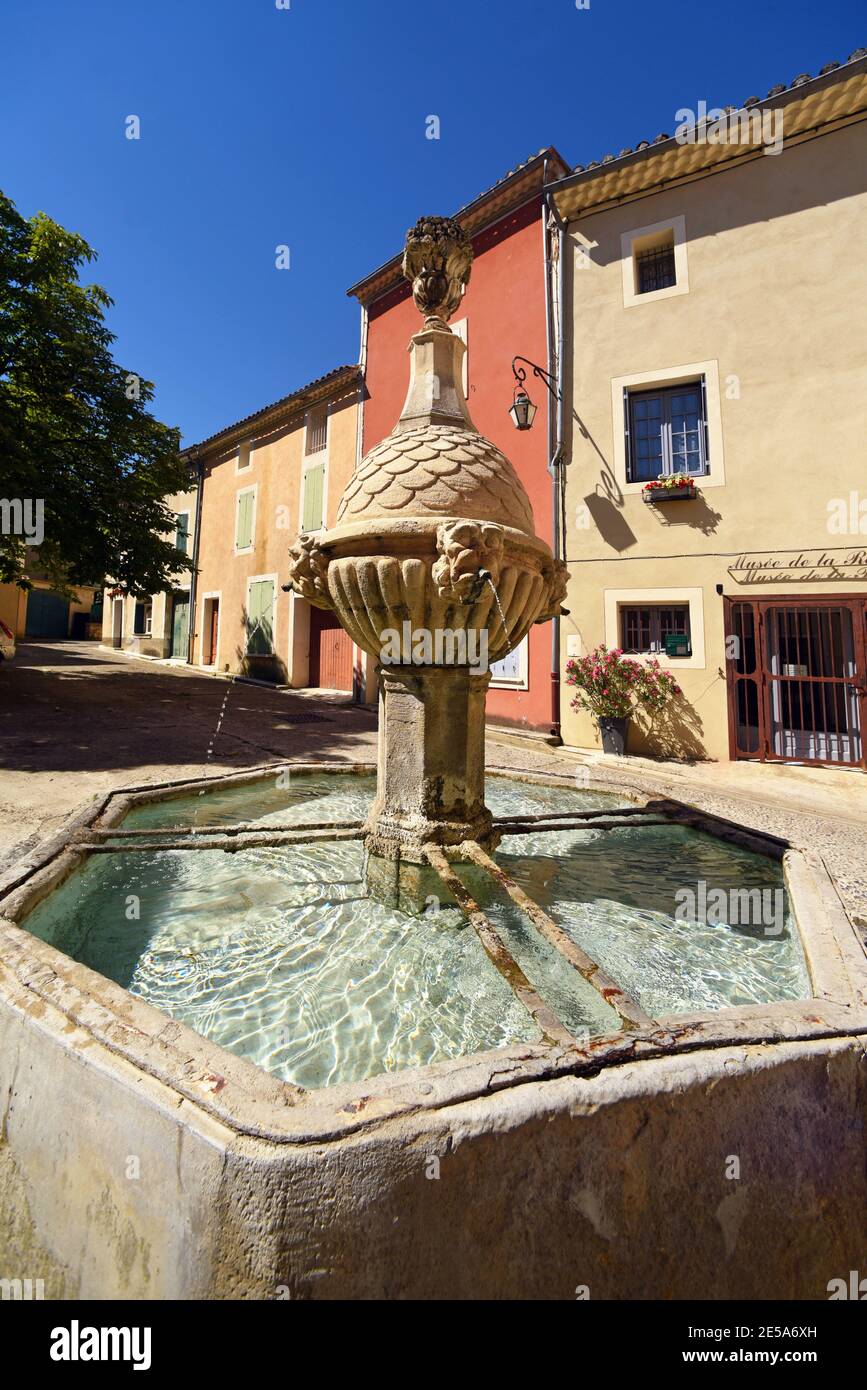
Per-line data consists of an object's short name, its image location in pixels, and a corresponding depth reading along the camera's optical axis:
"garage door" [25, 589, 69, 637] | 28.62
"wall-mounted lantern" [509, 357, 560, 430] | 9.05
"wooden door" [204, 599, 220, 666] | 19.64
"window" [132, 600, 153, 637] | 23.52
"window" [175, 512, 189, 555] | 20.77
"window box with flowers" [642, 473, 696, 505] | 8.71
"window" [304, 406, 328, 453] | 15.21
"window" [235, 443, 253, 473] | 17.97
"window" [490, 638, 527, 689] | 10.34
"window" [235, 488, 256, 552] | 17.58
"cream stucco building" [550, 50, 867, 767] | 7.95
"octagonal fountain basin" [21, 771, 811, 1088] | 1.95
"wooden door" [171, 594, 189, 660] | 20.86
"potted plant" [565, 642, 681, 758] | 8.85
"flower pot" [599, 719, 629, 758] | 8.95
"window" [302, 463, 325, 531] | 14.88
